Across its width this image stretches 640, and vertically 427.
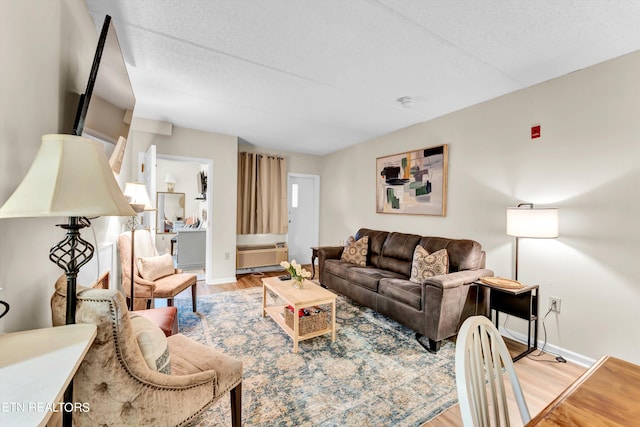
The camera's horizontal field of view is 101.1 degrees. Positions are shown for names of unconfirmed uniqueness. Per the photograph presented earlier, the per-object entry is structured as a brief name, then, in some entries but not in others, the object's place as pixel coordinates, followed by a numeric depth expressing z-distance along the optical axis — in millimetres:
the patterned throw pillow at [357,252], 3742
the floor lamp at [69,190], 757
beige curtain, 4984
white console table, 534
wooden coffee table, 2279
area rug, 1581
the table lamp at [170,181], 6406
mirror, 6310
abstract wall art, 3315
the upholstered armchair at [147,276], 2582
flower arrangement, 2605
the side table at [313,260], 4449
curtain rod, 4970
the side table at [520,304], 2240
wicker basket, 2348
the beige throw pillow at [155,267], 2695
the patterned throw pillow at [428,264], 2725
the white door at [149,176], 2986
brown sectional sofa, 2297
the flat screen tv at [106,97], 1299
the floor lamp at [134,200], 2486
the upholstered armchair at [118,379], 885
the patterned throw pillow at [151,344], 1029
